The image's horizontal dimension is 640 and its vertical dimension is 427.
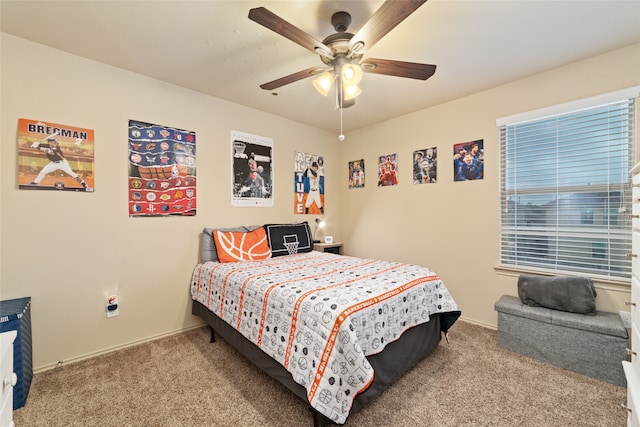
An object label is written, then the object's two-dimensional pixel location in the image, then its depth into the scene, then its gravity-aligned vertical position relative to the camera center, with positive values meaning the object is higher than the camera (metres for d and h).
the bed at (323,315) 1.37 -0.70
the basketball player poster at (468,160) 2.90 +0.54
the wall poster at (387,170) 3.65 +0.55
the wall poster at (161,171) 2.51 +0.41
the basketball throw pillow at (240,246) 2.73 -0.37
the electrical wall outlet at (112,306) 2.35 -0.83
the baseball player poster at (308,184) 3.84 +0.40
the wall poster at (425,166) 3.26 +0.54
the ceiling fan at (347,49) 1.34 +0.98
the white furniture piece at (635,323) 1.02 -0.49
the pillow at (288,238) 3.14 -0.34
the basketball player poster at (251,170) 3.20 +0.51
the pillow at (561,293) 2.14 -0.72
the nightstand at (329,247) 3.71 -0.52
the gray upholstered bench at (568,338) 1.89 -1.02
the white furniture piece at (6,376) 0.81 -0.53
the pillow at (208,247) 2.78 -0.37
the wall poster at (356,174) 4.11 +0.57
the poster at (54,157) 2.02 +0.45
